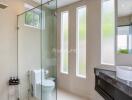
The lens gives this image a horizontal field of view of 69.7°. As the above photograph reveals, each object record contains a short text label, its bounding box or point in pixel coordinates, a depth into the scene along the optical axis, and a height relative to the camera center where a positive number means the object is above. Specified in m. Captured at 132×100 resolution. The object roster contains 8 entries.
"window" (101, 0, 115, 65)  2.19 +0.40
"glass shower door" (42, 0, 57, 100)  2.26 +0.01
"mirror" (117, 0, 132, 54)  1.71 +0.43
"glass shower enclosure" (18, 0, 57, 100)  2.32 -0.07
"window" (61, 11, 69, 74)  3.09 +0.34
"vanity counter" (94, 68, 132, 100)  1.18 -0.54
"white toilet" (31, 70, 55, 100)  2.25 -0.85
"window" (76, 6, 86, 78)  2.71 +0.22
